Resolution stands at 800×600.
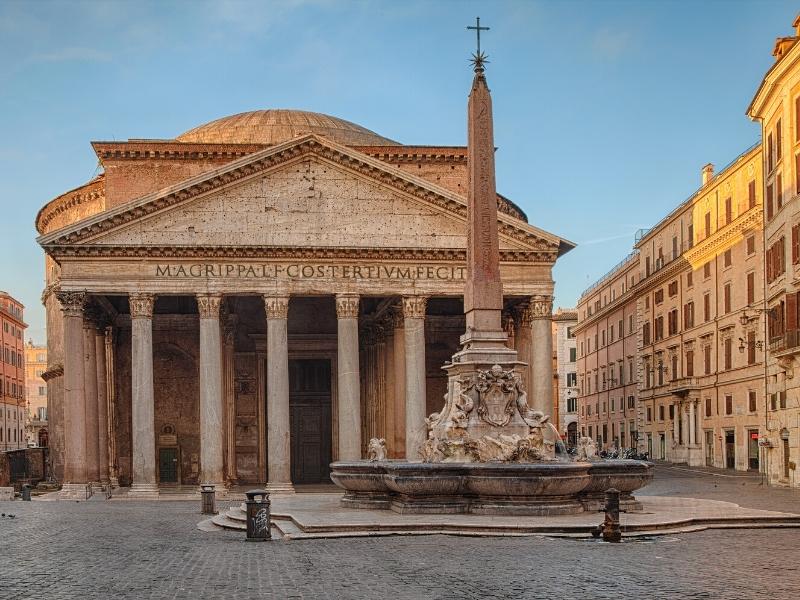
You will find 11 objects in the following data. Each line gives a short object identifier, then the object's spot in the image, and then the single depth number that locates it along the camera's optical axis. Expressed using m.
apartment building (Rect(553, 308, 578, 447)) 90.31
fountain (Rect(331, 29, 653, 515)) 18.09
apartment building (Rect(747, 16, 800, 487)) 34.31
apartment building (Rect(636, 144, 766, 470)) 44.72
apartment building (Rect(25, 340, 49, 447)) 109.94
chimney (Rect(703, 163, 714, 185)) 55.56
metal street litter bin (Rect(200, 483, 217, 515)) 26.27
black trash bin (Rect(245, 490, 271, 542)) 17.23
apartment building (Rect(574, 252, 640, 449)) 65.62
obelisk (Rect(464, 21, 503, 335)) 20.17
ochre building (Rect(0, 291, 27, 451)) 85.25
